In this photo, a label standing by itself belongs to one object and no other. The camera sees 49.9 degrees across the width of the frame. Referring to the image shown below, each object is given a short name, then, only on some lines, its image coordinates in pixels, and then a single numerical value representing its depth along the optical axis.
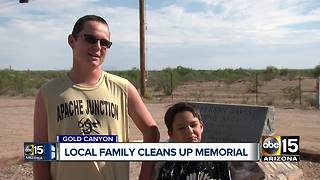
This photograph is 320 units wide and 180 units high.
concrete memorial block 5.94
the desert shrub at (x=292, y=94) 18.77
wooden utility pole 18.11
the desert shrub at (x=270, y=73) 39.94
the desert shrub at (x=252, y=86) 26.87
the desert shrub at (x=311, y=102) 15.87
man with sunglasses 2.04
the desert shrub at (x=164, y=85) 25.32
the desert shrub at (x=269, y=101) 16.97
